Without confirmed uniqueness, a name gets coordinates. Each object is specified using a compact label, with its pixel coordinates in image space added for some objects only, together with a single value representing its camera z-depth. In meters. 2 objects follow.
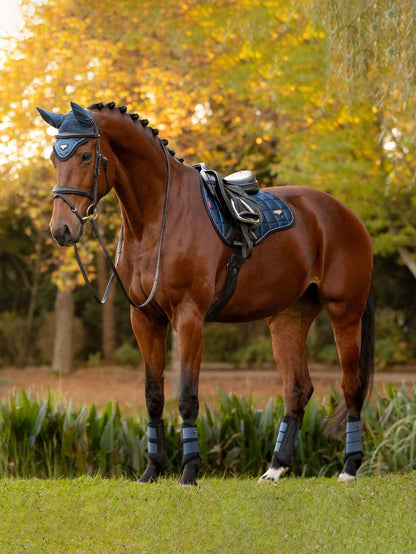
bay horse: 9.75
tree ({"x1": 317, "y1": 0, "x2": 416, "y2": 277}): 13.28
